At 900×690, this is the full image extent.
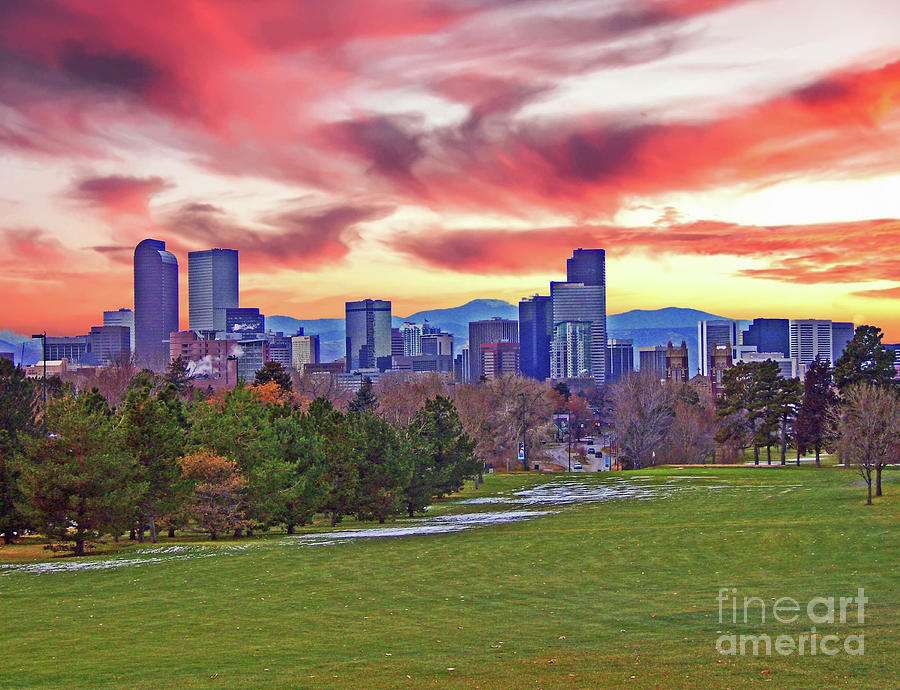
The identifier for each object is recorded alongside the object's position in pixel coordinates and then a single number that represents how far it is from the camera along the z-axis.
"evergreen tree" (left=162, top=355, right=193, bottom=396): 126.06
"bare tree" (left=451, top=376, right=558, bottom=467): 116.06
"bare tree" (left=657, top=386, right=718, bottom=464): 122.56
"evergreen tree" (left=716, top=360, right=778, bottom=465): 101.92
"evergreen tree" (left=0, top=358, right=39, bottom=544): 48.41
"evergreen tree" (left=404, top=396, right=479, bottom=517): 67.75
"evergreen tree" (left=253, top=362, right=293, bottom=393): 111.94
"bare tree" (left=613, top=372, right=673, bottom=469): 117.00
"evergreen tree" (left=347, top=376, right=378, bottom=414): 116.81
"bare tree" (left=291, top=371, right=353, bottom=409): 168.75
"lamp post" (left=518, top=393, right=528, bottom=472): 122.30
